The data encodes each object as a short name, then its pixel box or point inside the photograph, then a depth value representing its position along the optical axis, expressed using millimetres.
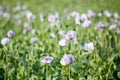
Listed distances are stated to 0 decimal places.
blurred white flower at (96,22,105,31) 4276
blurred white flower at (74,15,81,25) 4036
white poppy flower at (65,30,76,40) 3193
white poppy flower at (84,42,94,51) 3189
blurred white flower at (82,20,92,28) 3920
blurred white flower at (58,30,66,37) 4045
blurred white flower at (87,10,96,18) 4459
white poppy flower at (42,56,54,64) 2900
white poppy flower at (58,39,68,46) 3397
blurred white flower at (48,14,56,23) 4285
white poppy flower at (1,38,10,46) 3457
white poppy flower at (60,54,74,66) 2742
